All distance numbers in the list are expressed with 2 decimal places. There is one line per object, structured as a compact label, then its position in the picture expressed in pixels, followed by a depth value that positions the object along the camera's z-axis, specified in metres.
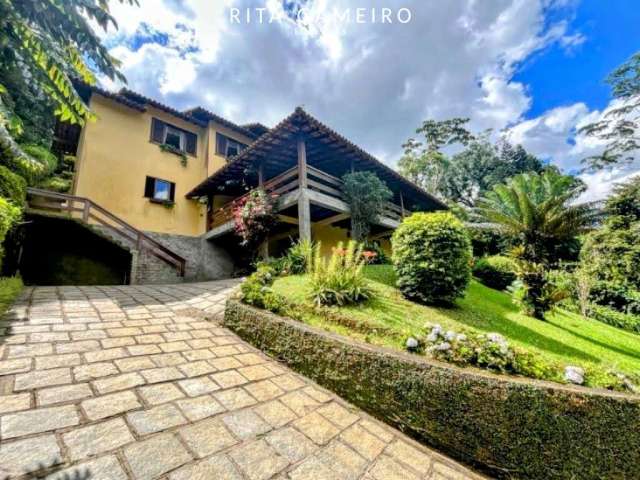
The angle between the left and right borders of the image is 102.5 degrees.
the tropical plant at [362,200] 9.44
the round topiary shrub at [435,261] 5.24
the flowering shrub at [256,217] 9.23
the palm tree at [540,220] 8.12
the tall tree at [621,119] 15.48
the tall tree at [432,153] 26.78
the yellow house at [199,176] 9.17
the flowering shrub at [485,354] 2.39
